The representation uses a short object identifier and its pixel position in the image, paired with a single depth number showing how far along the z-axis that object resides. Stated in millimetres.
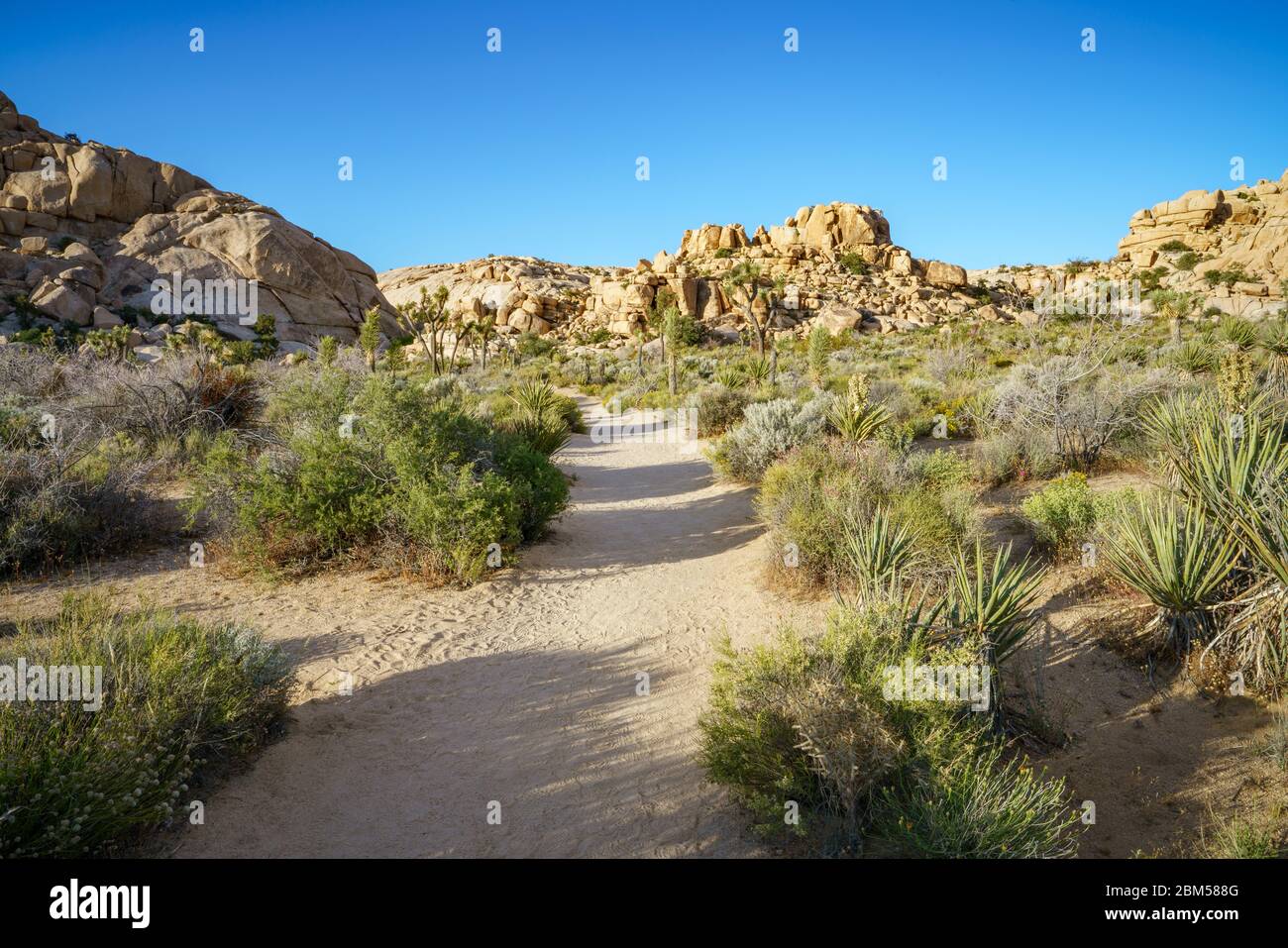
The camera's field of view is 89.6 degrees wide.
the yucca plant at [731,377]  22019
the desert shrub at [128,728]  2869
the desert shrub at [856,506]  6305
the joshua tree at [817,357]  20188
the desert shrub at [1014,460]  9016
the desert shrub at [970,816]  2904
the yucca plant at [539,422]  12328
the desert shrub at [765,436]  11203
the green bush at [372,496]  7230
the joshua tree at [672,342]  25547
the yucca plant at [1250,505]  4363
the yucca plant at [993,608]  4527
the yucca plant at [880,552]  5730
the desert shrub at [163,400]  10867
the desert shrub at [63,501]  6918
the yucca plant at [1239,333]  13031
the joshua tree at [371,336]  18484
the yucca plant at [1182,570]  4723
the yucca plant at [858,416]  10594
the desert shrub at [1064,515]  6434
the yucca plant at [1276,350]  7553
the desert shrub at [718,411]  17406
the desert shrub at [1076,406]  9156
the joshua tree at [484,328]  36097
